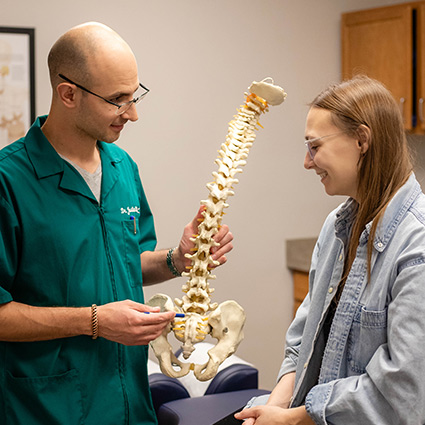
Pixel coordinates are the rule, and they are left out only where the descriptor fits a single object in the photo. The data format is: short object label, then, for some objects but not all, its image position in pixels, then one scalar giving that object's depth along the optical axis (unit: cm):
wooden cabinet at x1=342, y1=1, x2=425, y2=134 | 367
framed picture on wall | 329
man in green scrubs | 164
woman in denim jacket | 136
